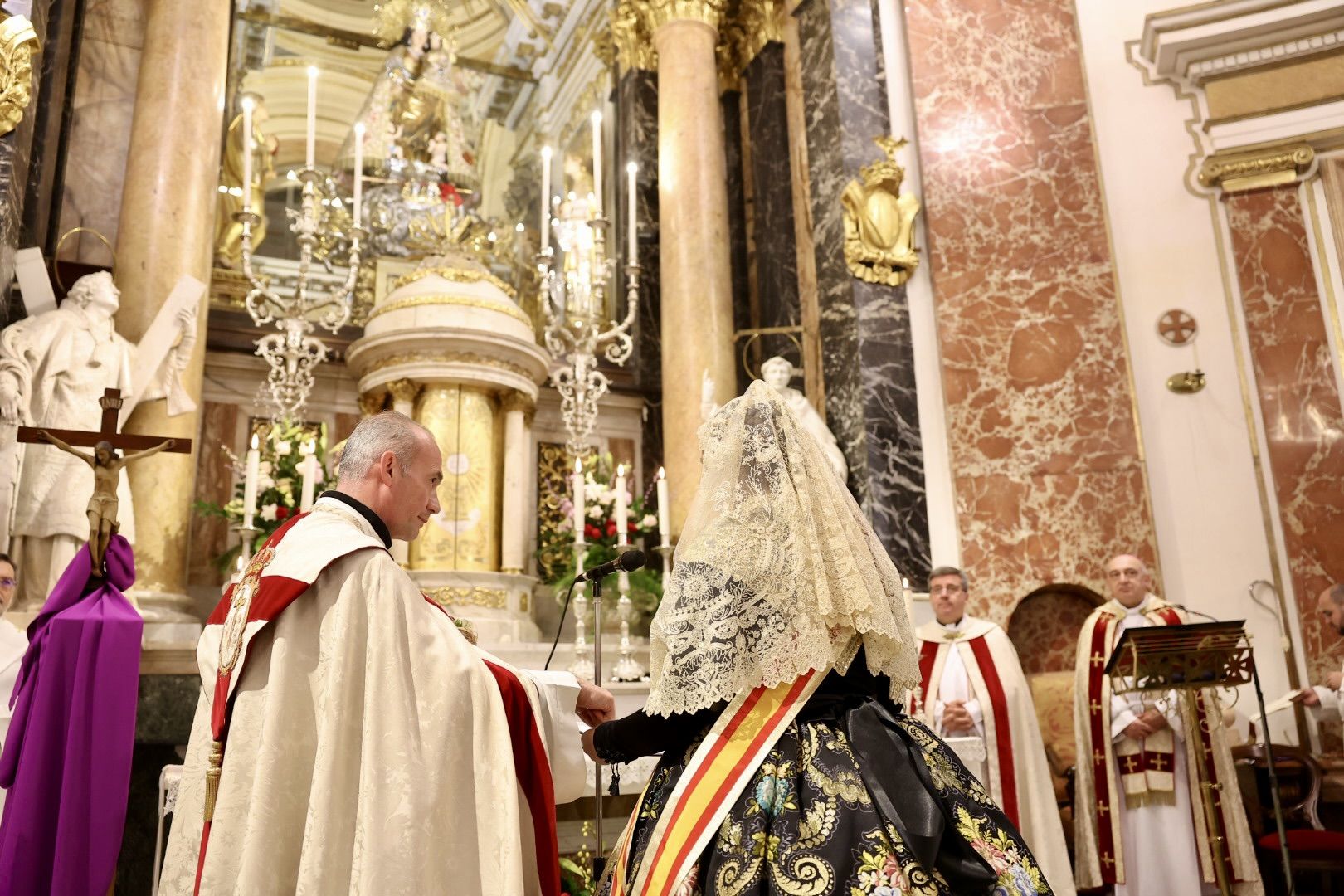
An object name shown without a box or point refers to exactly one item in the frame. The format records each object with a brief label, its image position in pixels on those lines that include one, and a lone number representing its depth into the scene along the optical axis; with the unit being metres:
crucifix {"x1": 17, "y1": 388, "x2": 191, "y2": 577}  4.18
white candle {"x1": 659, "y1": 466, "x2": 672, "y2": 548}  5.64
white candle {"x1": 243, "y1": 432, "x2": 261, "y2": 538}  5.07
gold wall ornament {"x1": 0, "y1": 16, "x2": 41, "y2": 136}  5.47
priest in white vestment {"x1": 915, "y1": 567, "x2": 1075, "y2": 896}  5.42
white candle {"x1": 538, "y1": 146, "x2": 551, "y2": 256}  6.25
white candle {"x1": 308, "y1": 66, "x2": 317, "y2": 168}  5.62
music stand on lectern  4.68
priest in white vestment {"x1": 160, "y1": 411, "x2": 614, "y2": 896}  2.42
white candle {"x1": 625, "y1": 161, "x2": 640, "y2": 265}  6.53
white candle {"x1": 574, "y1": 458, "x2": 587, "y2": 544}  5.46
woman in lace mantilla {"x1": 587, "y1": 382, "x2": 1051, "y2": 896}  2.26
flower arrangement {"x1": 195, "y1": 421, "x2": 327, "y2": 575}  6.08
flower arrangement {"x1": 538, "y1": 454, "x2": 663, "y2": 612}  6.82
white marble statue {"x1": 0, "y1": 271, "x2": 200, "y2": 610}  5.20
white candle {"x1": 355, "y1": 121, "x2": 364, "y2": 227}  5.77
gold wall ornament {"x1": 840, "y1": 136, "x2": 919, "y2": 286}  7.84
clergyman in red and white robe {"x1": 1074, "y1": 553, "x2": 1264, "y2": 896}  5.48
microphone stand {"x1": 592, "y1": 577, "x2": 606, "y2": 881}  3.00
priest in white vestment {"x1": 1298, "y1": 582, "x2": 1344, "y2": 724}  5.52
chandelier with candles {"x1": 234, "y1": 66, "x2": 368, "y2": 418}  5.55
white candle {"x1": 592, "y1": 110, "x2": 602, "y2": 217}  6.07
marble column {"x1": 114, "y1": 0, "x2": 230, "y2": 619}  6.04
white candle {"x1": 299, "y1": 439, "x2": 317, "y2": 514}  5.30
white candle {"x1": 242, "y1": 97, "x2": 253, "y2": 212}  5.50
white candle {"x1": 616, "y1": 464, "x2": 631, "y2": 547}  5.86
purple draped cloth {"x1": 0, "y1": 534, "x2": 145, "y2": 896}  3.79
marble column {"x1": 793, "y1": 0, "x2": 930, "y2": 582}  7.40
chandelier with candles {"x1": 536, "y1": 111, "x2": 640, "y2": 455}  6.44
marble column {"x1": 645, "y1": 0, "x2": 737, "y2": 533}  8.14
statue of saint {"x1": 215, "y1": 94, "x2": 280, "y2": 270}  8.09
